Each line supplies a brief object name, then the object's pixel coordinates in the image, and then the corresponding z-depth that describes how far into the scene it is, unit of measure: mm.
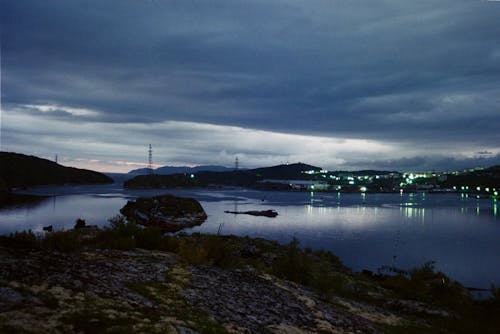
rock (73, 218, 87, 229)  58825
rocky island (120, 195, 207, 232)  79188
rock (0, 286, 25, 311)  5847
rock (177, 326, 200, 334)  6403
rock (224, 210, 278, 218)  102712
